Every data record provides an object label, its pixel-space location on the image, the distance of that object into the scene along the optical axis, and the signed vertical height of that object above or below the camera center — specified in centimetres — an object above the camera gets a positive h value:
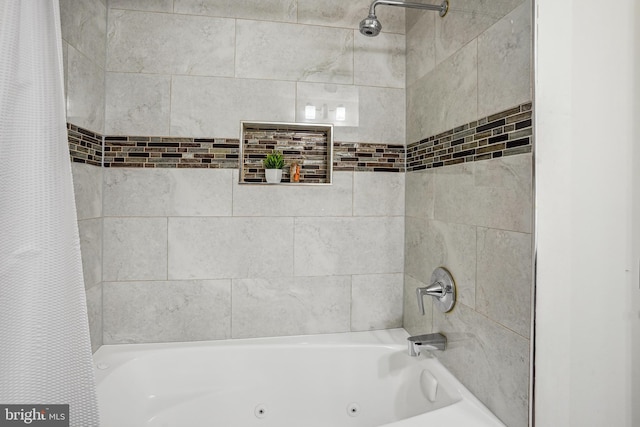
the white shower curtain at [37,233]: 73 -6
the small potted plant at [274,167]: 164 +19
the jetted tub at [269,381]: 147 -81
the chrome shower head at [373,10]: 139 +82
